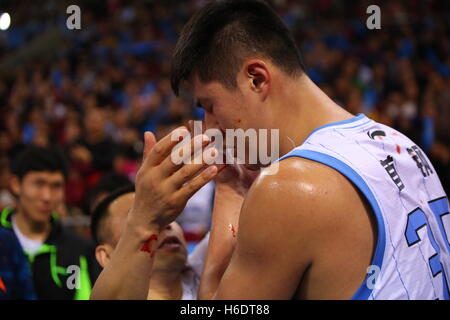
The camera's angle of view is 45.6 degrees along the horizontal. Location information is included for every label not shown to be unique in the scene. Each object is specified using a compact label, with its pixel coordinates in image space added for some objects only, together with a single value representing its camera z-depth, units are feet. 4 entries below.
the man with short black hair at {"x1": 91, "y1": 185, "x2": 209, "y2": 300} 8.44
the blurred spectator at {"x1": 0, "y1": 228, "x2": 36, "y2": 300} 7.34
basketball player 4.66
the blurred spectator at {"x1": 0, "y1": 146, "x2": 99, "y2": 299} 11.09
